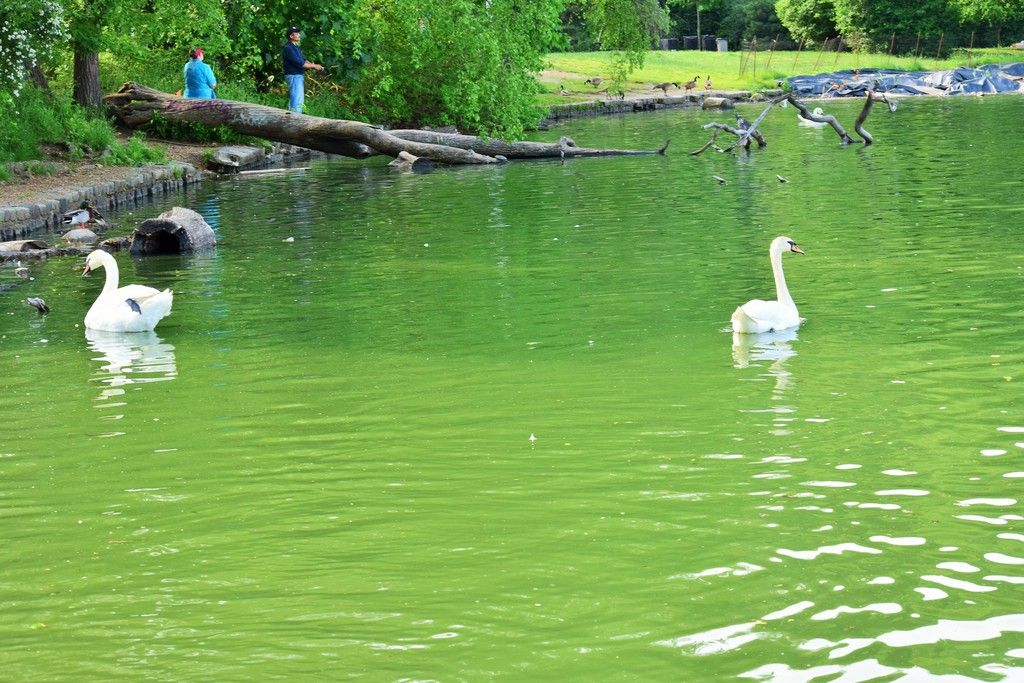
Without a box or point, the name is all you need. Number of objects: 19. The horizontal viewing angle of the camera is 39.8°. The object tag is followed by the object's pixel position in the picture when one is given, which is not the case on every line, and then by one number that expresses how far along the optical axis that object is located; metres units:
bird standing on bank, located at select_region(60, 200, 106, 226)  20.87
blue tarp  60.50
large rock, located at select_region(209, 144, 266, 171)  29.48
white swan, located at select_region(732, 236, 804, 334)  11.45
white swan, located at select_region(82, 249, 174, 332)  12.93
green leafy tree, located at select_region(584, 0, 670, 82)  40.22
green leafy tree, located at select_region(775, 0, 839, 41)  78.56
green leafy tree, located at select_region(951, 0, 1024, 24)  73.25
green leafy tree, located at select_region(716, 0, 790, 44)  81.81
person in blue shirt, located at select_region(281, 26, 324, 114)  32.28
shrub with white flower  22.48
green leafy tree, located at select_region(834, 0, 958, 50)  75.38
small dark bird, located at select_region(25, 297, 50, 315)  14.34
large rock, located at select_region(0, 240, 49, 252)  18.09
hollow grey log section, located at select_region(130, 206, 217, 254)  18.42
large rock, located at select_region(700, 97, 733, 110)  52.78
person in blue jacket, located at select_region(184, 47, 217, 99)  30.14
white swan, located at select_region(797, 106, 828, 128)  39.12
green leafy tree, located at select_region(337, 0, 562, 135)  32.19
